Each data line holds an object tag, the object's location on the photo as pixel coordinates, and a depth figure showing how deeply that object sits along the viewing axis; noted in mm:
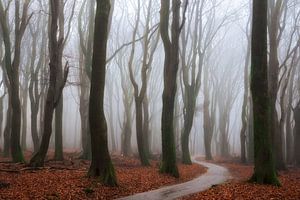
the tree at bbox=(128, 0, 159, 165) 21750
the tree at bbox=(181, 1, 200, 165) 26327
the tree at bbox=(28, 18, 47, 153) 24938
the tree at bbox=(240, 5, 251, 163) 29266
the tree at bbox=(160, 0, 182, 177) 17562
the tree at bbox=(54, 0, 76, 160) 20484
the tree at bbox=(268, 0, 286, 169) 20812
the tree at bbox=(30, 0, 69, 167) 15703
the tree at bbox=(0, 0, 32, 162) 17672
